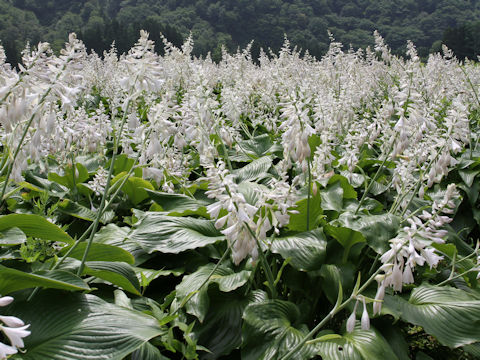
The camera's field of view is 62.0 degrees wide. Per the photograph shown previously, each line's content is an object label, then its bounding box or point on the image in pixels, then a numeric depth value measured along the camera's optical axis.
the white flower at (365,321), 1.43
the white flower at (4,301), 0.98
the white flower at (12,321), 0.97
